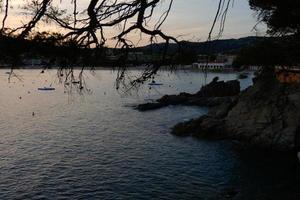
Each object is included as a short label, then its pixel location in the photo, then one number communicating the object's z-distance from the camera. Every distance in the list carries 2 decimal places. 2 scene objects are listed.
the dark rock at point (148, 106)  44.60
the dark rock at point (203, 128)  29.17
